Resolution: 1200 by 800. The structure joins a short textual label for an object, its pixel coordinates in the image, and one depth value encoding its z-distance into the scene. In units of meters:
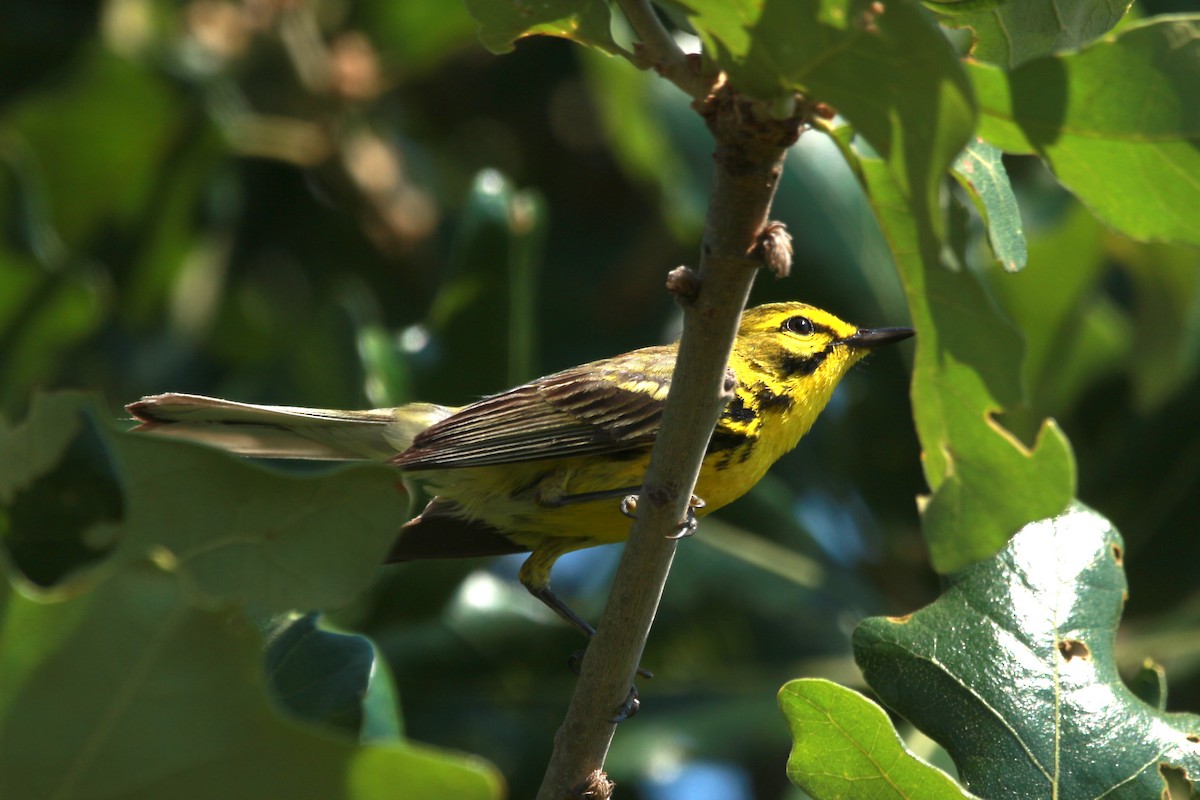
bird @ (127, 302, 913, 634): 2.37
